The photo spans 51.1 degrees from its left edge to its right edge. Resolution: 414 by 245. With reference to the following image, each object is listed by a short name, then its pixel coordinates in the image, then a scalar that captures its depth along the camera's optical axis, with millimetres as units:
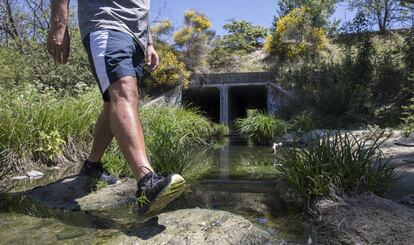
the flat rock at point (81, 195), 2961
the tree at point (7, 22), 13117
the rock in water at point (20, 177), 4418
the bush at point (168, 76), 14867
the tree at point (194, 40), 16469
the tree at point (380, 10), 15645
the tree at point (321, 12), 18498
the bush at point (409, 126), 7113
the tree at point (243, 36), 20625
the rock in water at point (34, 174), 4602
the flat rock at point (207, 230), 2018
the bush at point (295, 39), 16703
